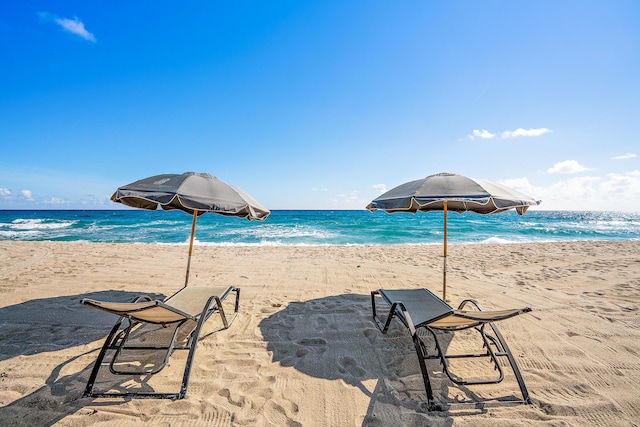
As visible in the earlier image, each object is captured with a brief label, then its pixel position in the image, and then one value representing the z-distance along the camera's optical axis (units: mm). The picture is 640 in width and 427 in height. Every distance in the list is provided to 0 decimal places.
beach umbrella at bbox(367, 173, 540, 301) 3434
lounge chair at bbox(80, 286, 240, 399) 2455
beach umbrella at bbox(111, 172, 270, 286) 3576
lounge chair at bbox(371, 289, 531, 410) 2451
